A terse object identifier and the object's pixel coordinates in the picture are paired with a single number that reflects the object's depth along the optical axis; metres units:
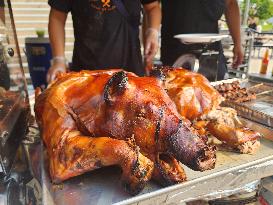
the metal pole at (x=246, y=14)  6.46
